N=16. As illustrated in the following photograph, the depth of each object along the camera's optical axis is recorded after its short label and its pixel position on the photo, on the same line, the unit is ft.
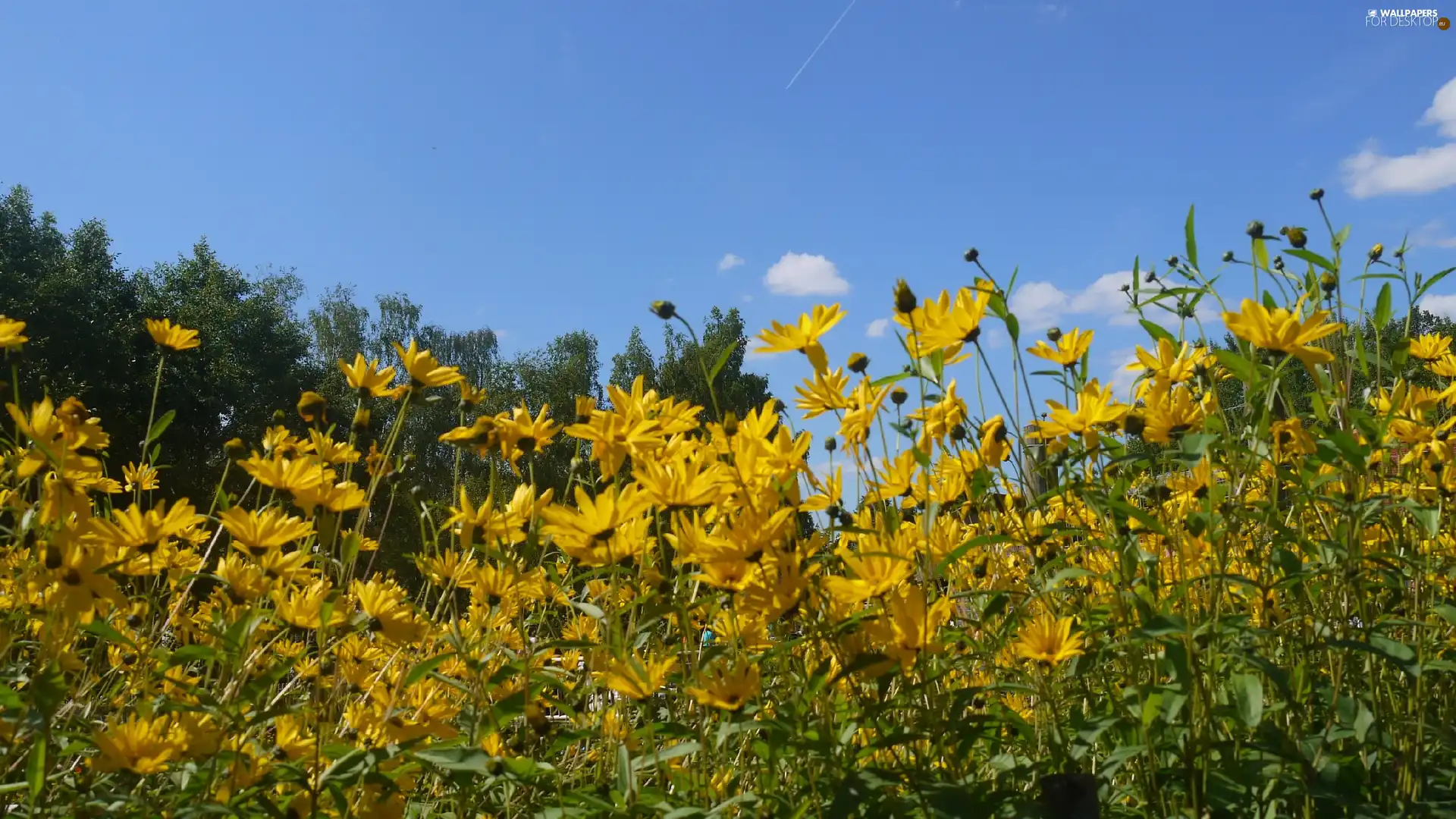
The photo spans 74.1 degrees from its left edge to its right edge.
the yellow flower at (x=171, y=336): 7.51
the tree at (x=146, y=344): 55.06
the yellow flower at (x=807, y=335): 4.43
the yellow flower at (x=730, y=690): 3.48
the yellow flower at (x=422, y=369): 5.47
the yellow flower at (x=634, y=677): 3.62
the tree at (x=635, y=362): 103.45
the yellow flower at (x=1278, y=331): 3.82
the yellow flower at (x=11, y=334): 5.26
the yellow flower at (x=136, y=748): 4.02
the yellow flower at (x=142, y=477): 7.70
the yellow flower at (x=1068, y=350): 5.26
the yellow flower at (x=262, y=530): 4.36
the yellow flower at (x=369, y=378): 5.91
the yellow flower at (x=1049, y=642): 4.07
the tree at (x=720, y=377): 95.20
